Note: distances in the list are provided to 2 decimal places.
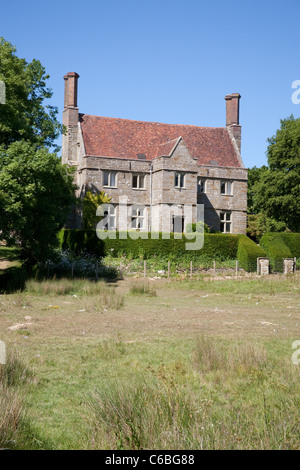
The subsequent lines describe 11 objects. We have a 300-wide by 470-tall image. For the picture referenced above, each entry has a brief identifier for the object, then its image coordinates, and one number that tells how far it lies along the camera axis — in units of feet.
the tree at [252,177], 206.48
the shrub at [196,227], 123.13
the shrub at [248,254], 106.64
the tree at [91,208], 126.21
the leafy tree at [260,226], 147.97
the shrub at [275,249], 102.68
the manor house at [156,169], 131.23
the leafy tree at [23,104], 71.67
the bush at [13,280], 67.21
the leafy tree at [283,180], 139.23
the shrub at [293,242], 115.75
